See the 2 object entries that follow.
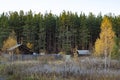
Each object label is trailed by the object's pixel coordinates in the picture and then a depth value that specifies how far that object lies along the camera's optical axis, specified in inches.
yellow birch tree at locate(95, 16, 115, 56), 2043.6
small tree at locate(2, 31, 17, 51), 2876.0
